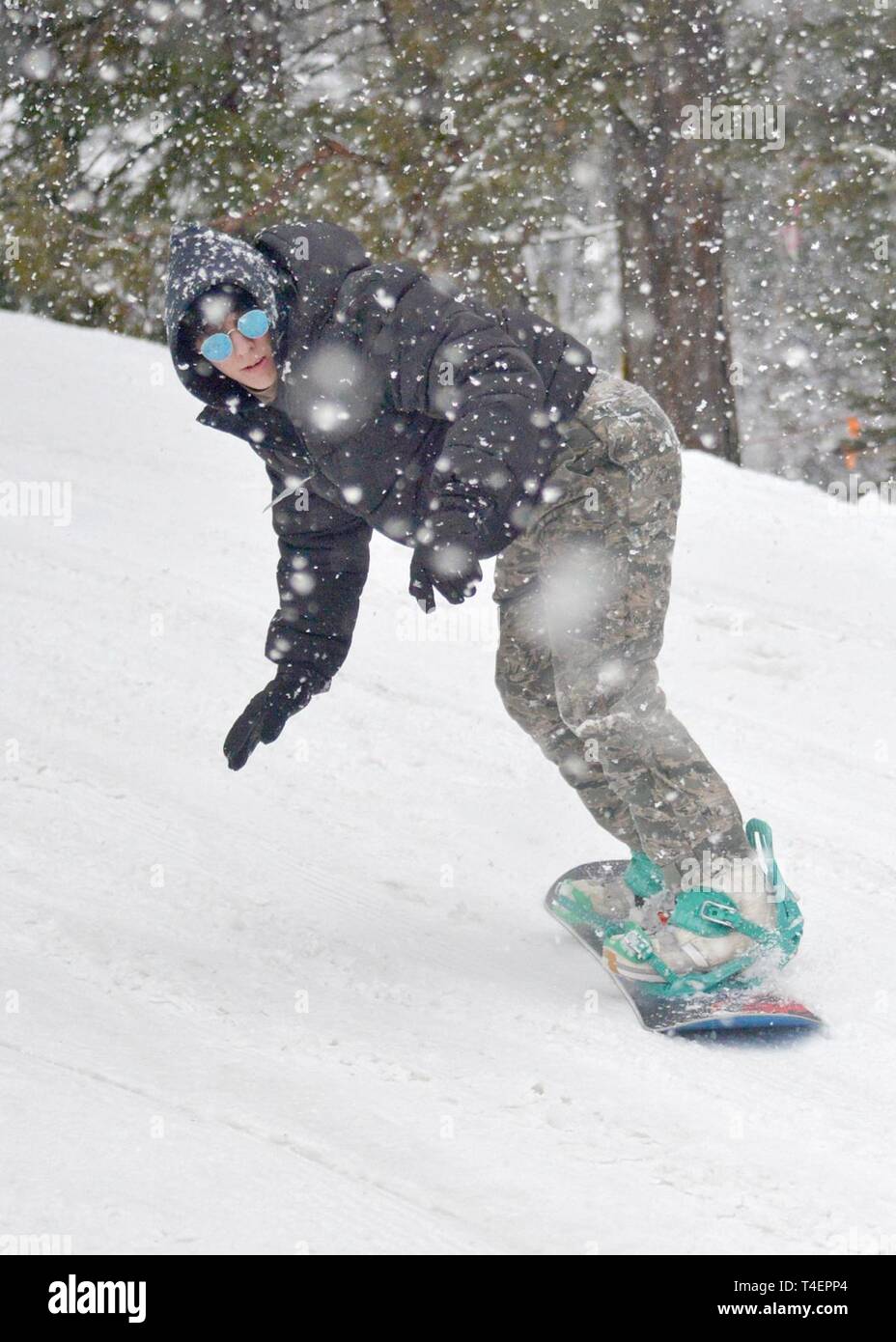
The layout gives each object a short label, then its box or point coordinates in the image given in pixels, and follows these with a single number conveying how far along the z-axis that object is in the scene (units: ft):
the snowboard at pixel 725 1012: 18.29
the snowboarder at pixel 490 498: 16.79
